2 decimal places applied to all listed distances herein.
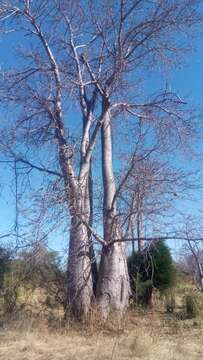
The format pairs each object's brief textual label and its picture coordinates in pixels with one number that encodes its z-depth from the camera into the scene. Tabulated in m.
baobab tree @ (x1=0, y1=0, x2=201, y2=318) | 9.81
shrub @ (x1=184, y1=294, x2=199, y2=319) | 10.49
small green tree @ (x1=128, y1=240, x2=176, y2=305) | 11.91
